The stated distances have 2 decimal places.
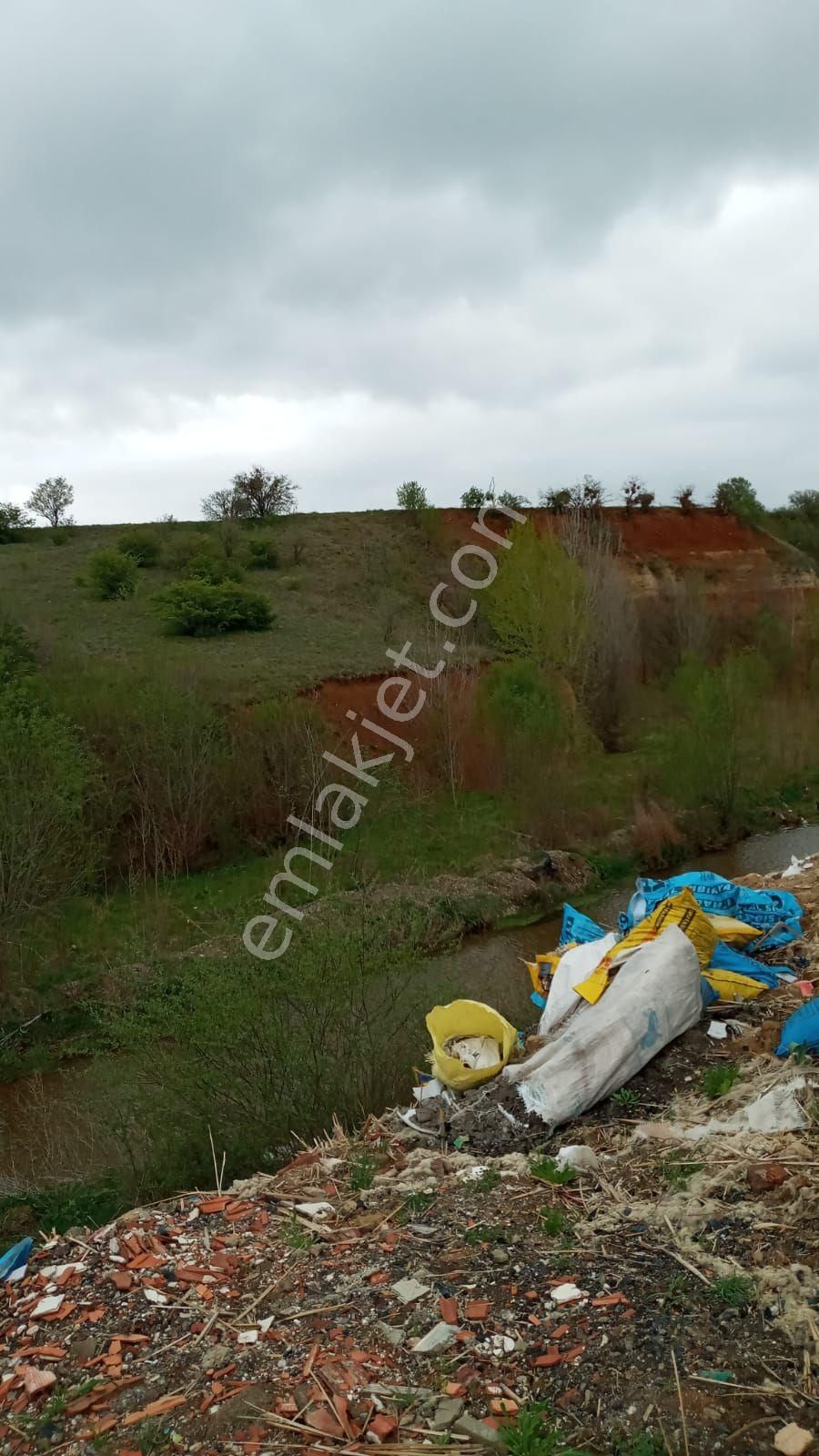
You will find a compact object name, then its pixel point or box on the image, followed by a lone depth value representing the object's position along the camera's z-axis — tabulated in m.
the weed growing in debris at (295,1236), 4.73
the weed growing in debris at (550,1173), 4.85
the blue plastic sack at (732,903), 8.30
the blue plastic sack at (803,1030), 5.44
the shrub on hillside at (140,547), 36.69
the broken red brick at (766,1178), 4.36
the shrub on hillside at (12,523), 39.81
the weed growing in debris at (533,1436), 3.12
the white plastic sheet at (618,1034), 5.64
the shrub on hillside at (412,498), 45.41
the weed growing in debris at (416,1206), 4.82
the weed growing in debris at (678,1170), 4.59
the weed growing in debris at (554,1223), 4.37
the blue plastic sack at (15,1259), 4.91
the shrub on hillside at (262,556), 38.22
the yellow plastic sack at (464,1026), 6.54
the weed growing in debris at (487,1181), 4.94
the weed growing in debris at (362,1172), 5.31
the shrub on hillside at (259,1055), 7.29
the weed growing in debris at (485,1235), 4.41
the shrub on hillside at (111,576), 31.56
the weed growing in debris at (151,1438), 3.42
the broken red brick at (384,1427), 3.30
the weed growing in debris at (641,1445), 3.07
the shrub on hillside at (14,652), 18.20
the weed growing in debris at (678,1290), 3.75
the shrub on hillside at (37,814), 12.91
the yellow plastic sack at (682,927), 6.86
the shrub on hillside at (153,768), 17.52
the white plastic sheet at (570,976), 7.14
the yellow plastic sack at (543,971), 8.61
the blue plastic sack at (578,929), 9.24
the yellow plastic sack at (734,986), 6.69
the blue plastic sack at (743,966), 7.12
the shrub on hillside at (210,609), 28.73
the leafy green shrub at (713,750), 22.45
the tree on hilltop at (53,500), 46.47
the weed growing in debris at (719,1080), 5.45
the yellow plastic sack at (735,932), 7.83
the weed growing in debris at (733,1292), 3.67
